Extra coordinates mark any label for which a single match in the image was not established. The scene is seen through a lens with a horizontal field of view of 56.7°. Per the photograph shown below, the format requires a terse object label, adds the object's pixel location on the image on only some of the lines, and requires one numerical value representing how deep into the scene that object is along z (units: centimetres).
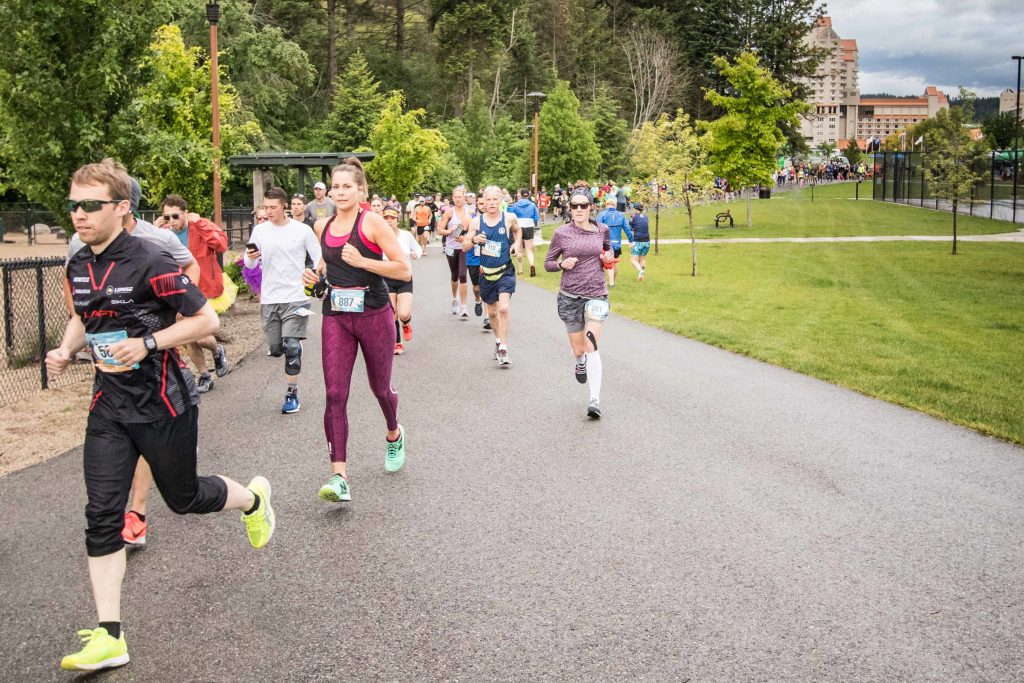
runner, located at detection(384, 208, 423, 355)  716
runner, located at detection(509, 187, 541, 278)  2189
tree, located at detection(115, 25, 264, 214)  1137
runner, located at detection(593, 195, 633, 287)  1979
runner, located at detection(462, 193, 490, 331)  1360
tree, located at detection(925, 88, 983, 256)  2947
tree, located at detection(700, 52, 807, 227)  4294
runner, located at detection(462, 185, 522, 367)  1153
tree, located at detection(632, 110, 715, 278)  2752
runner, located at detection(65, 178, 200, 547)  507
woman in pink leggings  583
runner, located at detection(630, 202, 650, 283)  2278
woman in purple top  875
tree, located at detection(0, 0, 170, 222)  1023
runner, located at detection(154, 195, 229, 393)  909
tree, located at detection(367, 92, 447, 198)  4872
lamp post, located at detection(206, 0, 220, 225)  2053
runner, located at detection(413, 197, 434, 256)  2978
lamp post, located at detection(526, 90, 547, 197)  4793
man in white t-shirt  895
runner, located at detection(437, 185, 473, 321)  1439
